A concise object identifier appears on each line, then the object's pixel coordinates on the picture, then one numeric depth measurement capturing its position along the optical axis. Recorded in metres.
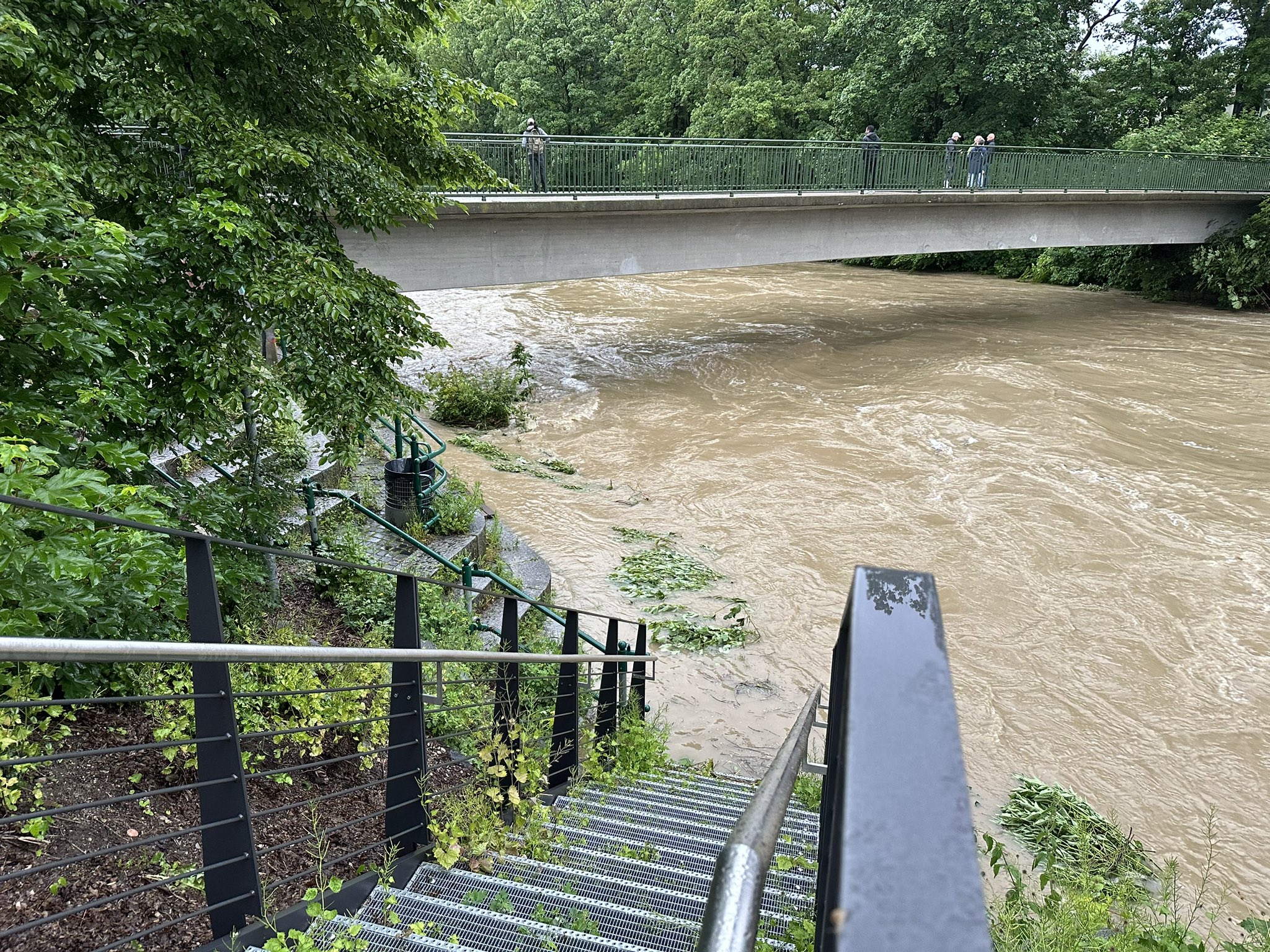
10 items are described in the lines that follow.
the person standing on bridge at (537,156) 16.93
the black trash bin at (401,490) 9.18
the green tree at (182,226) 3.67
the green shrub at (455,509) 9.29
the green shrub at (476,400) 16.02
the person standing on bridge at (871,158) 22.42
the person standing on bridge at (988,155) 24.36
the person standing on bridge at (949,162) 23.95
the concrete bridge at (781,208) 16.92
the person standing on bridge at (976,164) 24.31
